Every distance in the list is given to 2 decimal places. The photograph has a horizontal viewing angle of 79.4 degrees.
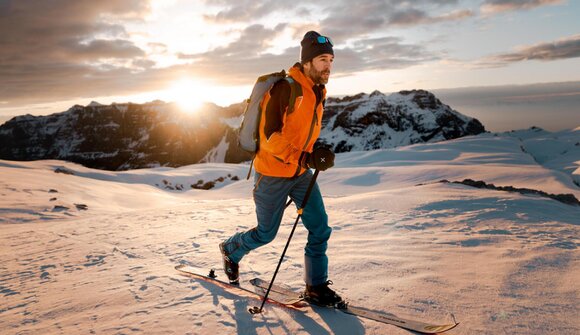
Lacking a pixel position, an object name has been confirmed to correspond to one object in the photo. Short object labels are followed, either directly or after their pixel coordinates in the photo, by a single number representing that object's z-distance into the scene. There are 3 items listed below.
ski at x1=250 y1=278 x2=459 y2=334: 2.96
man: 3.33
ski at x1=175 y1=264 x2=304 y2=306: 3.76
